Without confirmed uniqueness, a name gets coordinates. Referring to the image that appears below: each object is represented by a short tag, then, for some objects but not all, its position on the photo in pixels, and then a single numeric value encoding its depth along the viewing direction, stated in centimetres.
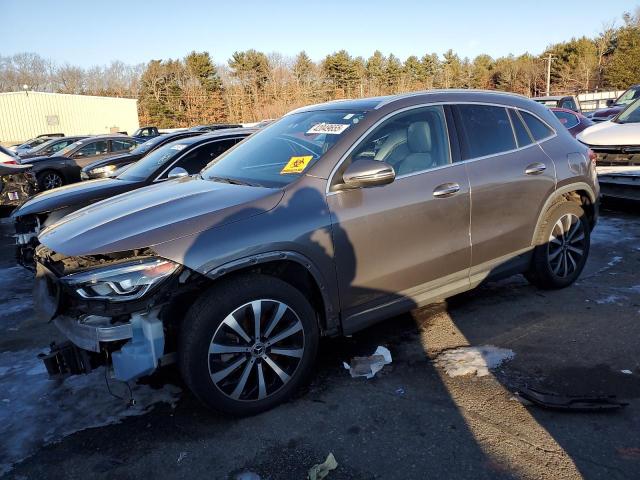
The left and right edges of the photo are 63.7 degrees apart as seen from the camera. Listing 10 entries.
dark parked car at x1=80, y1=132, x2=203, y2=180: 904
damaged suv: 278
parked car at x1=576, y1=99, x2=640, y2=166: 744
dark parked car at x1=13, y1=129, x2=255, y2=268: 523
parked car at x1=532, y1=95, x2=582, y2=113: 1438
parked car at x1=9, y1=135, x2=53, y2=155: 2439
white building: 4025
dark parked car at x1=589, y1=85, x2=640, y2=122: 1454
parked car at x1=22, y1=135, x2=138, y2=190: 1352
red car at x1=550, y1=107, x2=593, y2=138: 1101
